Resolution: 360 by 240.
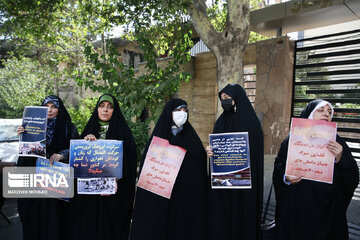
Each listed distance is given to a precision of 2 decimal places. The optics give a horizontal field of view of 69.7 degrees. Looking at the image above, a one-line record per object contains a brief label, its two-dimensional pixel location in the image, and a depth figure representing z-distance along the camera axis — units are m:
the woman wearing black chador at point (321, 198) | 2.25
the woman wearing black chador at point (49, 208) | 2.58
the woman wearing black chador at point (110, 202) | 2.54
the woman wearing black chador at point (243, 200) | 2.36
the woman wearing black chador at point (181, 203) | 2.48
